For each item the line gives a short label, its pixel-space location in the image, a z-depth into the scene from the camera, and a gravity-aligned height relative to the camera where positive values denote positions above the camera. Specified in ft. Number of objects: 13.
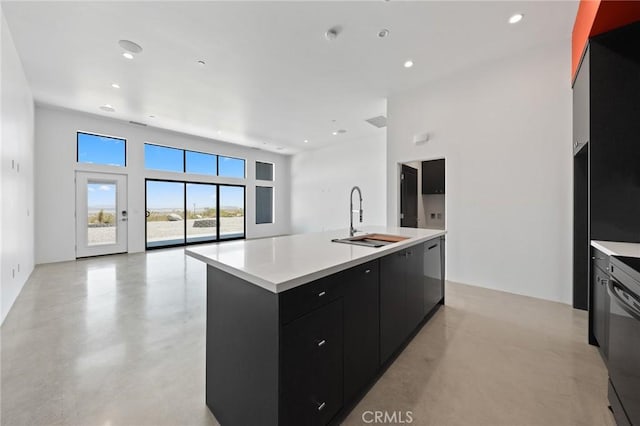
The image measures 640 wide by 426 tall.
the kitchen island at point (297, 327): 3.67 -2.02
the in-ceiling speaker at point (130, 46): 10.22 +6.90
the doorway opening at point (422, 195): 15.34 +1.21
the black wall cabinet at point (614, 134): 6.84 +2.16
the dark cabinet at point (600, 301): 6.18 -2.41
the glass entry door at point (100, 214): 18.79 -0.11
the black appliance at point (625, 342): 3.79 -2.17
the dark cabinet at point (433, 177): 17.61 +2.49
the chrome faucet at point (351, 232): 8.54 -0.69
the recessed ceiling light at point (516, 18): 8.85 +6.89
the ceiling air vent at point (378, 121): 19.08 +7.08
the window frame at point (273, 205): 31.99 +0.89
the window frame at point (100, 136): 18.58 +5.28
